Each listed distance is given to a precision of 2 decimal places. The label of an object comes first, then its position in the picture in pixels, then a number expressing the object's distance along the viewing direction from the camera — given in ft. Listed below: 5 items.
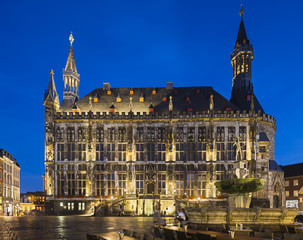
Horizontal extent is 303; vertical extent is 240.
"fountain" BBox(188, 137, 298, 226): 68.64
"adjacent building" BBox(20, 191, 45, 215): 395.55
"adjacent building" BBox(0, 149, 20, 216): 214.57
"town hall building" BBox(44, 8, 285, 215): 178.50
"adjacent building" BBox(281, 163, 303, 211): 237.29
